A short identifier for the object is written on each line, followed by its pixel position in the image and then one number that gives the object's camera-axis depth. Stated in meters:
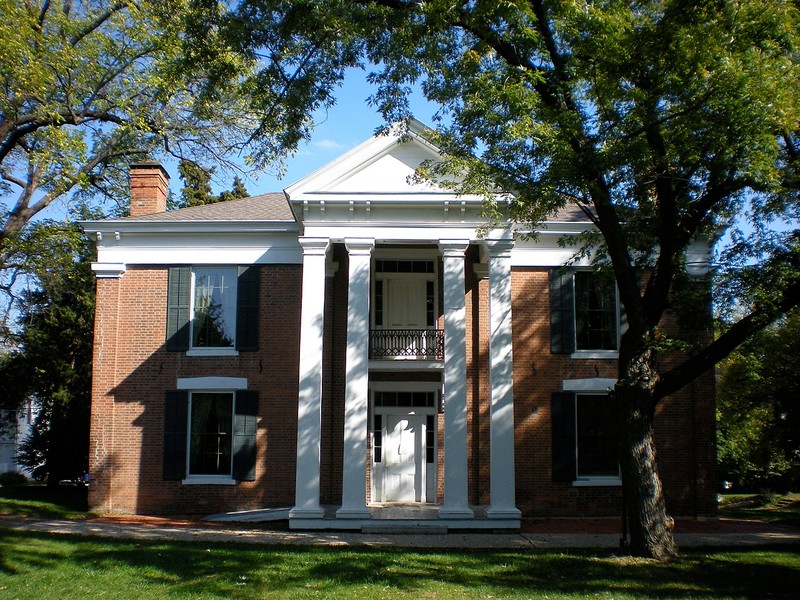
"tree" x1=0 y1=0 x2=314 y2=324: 17.34
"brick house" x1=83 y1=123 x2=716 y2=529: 18.02
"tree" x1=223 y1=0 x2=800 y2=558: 10.27
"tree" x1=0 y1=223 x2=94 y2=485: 22.42
